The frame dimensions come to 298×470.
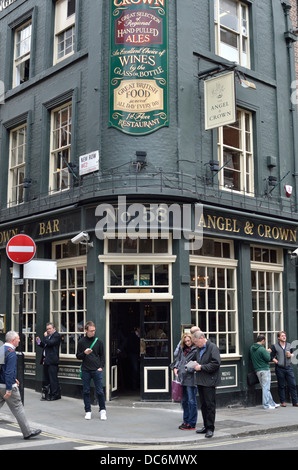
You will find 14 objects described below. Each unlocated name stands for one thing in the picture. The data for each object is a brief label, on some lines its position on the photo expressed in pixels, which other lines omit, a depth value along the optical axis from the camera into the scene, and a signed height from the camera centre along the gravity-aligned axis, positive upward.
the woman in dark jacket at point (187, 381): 10.88 -1.18
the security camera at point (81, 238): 13.80 +1.86
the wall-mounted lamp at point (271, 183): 16.60 +3.74
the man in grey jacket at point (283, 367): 15.06 -1.26
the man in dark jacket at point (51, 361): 14.28 -1.02
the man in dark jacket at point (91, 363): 11.55 -0.88
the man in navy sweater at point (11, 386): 9.06 -1.02
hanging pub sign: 14.23 +5.24
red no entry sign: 11.87 +1.38
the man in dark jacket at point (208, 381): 10.13 -1.09
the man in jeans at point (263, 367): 14.81 -1.25
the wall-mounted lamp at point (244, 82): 14.72 +5.79
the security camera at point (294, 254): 16.73 +1.77
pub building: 13.92 +3.51
